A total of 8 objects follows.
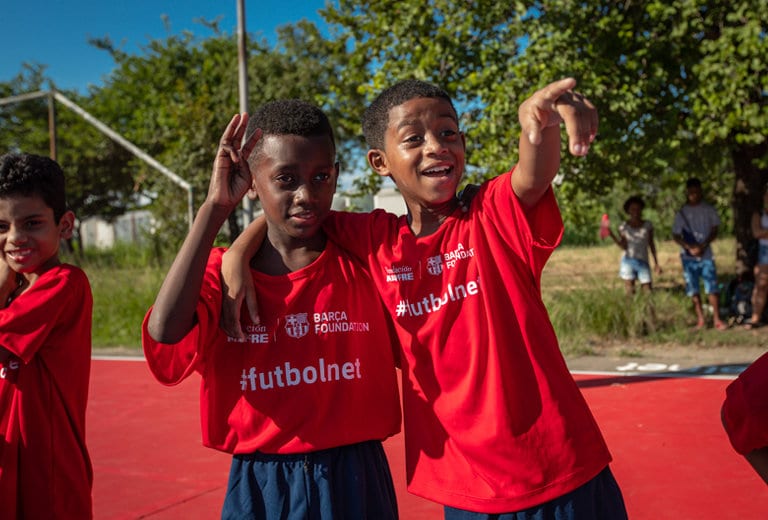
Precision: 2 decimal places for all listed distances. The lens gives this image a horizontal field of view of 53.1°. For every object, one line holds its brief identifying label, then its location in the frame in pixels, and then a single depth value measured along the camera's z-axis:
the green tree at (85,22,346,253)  16.41
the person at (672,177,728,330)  8.73
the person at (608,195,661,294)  9.55
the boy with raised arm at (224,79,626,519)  1.95
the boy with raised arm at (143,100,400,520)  2.12
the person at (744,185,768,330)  8.30
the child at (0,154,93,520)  2.31
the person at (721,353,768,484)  1.68
